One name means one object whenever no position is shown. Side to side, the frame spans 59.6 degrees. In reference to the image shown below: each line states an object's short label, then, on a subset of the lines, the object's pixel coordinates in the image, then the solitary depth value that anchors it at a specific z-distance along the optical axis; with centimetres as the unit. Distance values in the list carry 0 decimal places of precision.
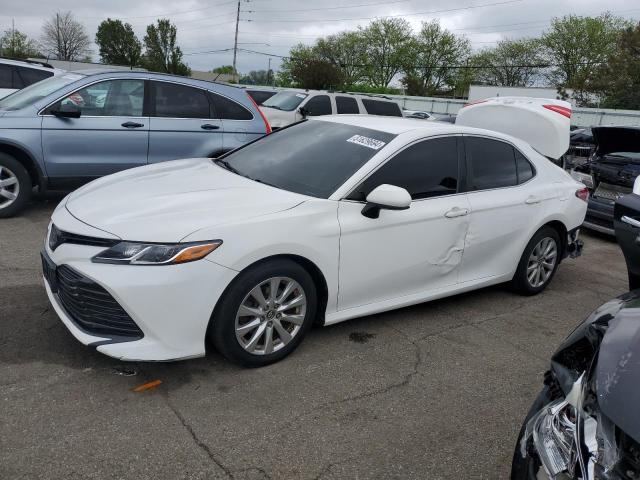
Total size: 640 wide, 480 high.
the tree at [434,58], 7212
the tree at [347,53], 7556
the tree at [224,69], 9456
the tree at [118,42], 7044
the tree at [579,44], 5728
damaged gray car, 162
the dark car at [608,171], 702
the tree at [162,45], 6834
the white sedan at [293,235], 305
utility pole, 6438
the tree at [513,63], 6216
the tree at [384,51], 7469
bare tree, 7181
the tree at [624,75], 3934
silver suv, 614
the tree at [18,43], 6900
